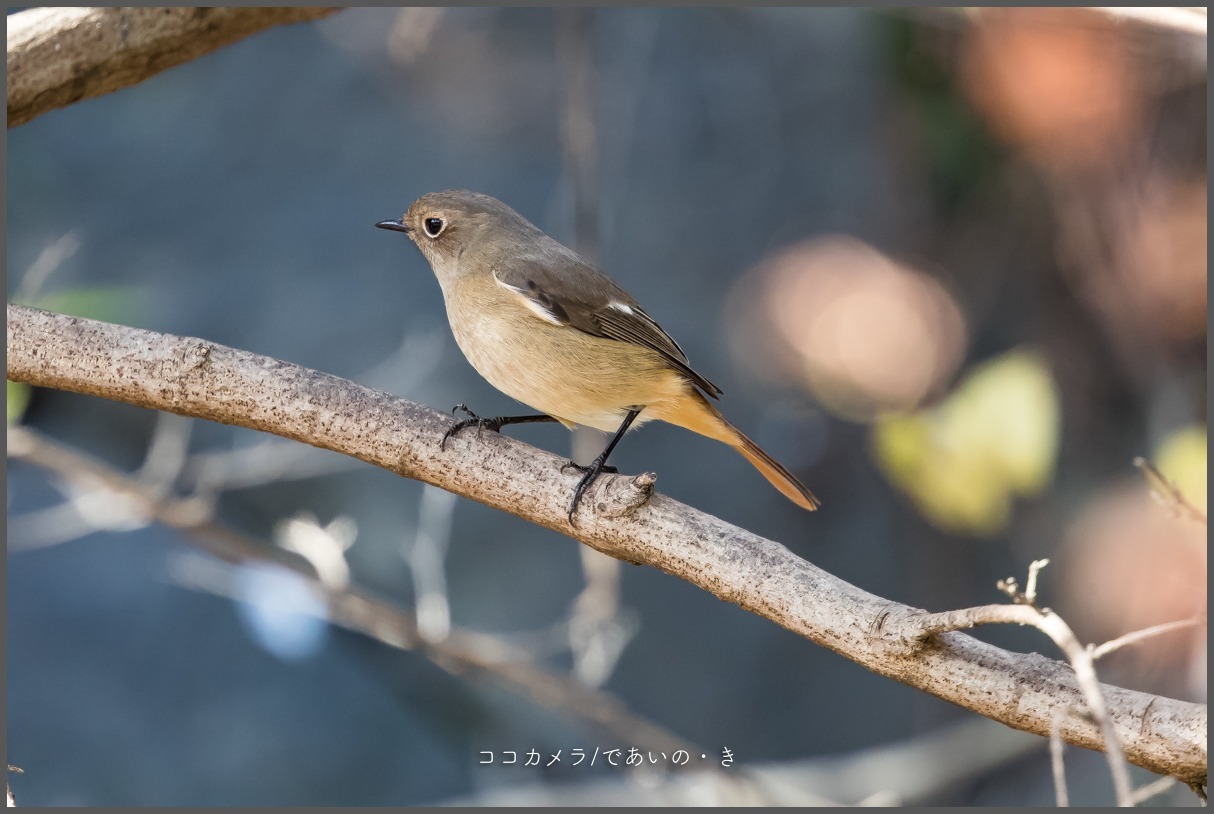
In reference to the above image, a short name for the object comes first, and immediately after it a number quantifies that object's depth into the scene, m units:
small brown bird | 5.77
